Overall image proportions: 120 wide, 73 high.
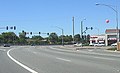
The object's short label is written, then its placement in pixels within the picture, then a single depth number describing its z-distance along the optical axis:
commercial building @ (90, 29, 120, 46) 64.00
